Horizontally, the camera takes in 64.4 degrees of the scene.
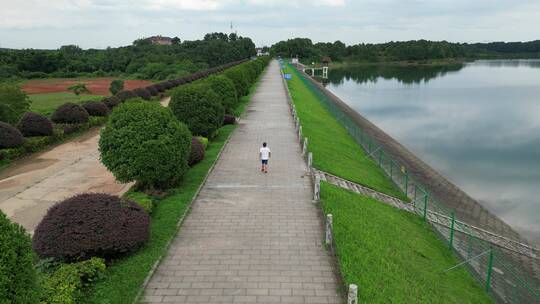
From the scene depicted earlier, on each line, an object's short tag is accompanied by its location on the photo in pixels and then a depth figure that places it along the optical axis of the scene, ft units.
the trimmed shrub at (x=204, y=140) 61.00
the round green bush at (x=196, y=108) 63.41
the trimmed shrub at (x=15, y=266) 15.98
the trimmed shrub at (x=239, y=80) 115.96
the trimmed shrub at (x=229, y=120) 83.12
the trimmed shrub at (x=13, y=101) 78.95
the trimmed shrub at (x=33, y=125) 67.77
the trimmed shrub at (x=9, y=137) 60.39
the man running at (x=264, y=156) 49.59
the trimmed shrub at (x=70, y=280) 22.33
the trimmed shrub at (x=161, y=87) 142.92
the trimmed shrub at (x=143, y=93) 119.46
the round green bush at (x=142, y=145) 39.93
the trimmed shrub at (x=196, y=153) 52.55
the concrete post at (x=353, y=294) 23.28
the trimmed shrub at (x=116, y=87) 153.16
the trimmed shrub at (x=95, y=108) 90.38
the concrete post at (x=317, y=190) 41.03
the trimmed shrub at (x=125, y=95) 107.06
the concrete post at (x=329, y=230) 31.76
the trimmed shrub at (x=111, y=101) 101.14
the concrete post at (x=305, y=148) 59.93
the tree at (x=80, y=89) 167.32
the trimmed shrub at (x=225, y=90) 85.20
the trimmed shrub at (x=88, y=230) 27.22
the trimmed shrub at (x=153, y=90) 132.34
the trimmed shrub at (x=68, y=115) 80.48
